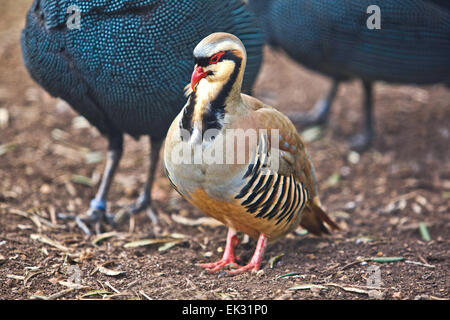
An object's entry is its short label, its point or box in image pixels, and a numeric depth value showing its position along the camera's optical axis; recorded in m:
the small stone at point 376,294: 3.17
